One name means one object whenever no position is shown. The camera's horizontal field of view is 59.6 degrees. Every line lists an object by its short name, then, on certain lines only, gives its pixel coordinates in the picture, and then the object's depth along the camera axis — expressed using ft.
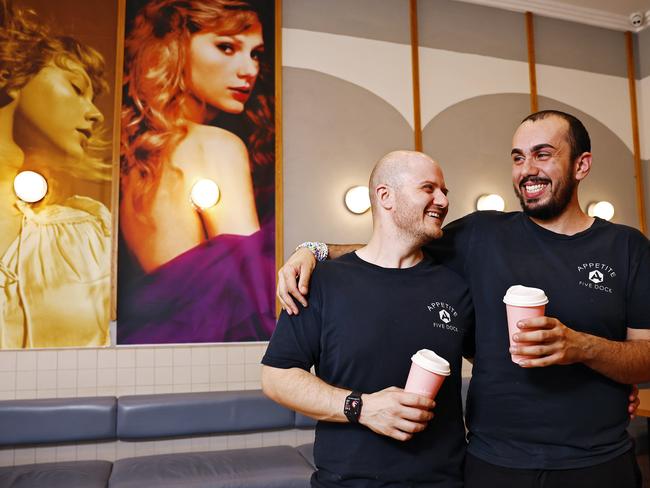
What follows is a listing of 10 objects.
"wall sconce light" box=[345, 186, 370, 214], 14.34
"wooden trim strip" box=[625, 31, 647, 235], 17.22
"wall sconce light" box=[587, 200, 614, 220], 16.53
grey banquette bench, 10.31
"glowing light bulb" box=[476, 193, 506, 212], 15.48
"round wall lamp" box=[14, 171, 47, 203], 11.95
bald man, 4.87
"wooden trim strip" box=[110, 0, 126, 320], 12.35
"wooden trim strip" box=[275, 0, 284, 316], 13.62
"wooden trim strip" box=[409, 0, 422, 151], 15.12
